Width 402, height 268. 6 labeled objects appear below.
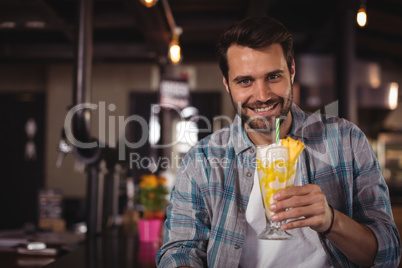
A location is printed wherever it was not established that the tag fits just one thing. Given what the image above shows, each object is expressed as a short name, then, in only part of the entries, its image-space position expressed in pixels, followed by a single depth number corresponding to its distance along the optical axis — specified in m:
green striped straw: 1.28
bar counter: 1.84
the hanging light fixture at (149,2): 2.88
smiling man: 1.32
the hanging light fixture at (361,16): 3.18
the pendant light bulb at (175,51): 4.14
